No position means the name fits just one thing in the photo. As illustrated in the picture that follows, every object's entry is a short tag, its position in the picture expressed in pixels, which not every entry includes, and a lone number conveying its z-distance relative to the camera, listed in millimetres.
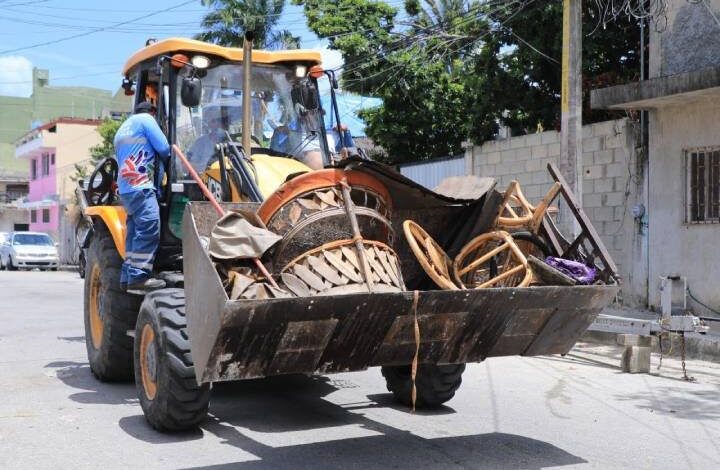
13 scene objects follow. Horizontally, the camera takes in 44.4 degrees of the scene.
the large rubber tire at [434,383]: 7008
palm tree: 30172
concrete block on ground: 9297
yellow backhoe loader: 5039
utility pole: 12438
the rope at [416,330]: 5090
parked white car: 33219
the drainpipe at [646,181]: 13797
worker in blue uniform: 7223
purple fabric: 5797
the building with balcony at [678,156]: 12656
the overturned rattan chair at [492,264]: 5766
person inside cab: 7645
